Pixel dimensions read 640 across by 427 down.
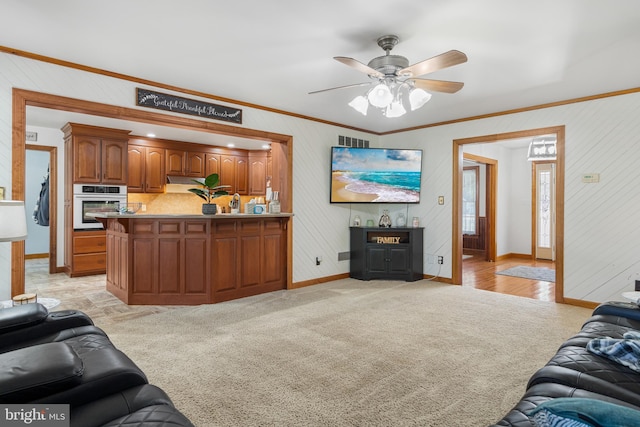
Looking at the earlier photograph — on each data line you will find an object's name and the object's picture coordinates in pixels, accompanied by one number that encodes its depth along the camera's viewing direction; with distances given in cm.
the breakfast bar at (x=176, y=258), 425
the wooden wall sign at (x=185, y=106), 391
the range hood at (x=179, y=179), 725
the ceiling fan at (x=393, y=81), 281
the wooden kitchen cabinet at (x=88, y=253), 604
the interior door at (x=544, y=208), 785
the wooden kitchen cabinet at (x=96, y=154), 602
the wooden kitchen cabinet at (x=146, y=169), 693
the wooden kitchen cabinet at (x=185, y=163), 736
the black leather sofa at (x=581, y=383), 116
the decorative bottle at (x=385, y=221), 614
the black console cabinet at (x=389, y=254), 576
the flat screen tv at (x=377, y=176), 574
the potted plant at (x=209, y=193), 427
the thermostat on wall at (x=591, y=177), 430
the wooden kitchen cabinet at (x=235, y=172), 802
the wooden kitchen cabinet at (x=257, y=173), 835
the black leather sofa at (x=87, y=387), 114
